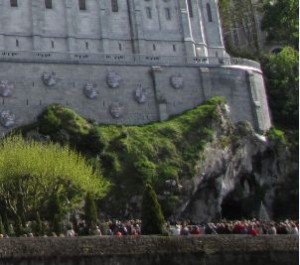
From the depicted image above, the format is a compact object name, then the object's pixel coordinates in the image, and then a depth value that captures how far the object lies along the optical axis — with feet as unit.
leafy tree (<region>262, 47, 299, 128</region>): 194.59
